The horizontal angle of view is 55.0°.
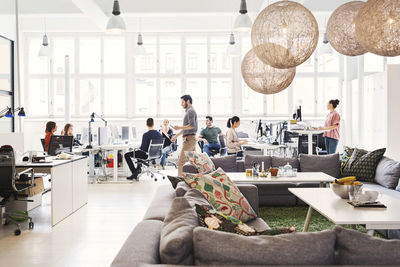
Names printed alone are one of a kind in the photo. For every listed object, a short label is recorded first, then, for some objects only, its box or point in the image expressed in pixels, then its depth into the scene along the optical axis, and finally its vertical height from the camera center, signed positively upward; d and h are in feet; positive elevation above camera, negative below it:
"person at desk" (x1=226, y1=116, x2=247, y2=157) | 24.22 -1.21
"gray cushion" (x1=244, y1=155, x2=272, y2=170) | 19.04 -1.90
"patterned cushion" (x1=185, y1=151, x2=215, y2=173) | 14.92 -1.53
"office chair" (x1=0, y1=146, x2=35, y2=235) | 14.39 -2.26
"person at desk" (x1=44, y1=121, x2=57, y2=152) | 23.82 -0.44
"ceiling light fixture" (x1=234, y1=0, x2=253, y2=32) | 20.80 +5.36
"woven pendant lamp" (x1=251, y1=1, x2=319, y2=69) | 8.57 +1.97
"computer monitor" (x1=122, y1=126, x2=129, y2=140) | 30.68 -0.75
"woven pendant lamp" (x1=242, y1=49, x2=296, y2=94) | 11.02 +1.28
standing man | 21.72 -0.31
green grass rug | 14.40 -3.96
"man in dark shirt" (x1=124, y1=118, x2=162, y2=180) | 26.58 -1.46
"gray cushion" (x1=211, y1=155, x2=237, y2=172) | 19.04 -2.01
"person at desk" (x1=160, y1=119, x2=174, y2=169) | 30.53 -1.16
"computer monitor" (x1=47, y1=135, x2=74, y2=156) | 22.53 -1.19
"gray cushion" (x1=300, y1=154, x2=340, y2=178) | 19.06 -2.14
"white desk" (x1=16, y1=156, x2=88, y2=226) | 15.38 -2.65
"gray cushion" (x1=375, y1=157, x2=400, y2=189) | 16.12 -2.26
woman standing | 23.61 -0.48
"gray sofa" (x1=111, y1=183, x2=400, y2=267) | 4.90 -1.67
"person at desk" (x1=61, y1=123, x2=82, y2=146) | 26.01 -0.36
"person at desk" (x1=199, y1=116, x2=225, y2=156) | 28.22 -1.09
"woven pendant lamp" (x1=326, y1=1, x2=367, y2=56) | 10.74 +2.58
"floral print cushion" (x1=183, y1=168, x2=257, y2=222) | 9.88 -1.92
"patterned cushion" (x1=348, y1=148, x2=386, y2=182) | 17.65 -2.09
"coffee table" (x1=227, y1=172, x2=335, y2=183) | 15.83 -2.38
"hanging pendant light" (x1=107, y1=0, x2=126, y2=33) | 20.13 +5.21
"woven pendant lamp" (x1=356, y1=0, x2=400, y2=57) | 8.27 +2.08
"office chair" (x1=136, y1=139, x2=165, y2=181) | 26.32 -2.07
